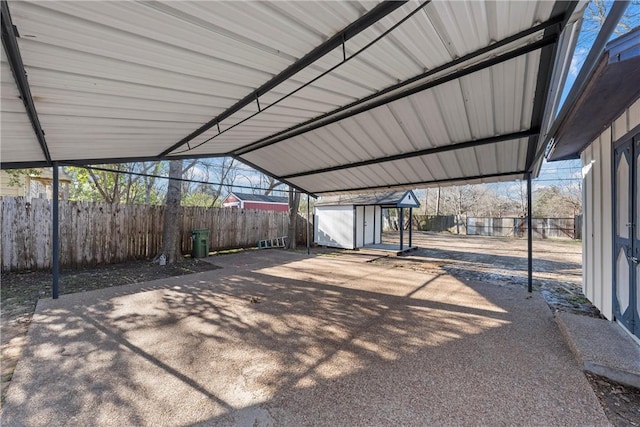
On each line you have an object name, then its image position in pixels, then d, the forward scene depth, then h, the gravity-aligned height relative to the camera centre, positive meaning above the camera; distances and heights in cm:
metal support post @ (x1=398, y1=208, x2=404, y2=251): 1173 -58
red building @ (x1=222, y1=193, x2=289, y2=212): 2142 +116
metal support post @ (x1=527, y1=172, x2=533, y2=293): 524 -27
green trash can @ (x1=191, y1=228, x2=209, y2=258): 914 -92
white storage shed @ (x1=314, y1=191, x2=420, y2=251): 1212 -8
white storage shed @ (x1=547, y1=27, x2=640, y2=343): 218 +63
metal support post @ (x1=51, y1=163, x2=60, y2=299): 461 -40
